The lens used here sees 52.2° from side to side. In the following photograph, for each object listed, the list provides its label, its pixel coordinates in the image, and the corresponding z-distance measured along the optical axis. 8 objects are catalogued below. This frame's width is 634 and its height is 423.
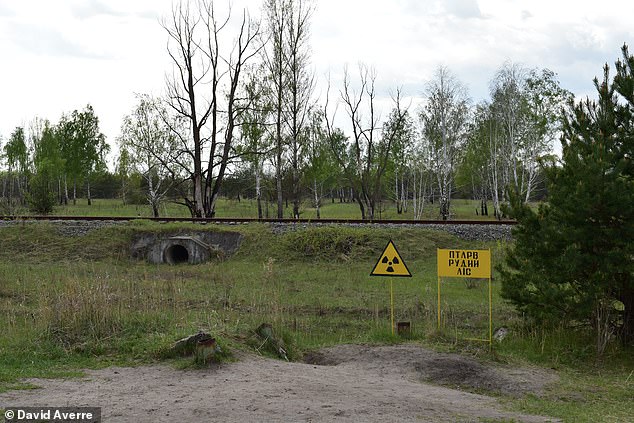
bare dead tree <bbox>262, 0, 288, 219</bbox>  36.91
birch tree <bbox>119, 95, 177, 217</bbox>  44.34
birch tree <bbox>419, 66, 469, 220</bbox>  39.06
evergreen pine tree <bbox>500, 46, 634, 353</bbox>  11.10
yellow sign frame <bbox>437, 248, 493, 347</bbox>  12.05
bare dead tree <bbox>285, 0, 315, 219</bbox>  37.03
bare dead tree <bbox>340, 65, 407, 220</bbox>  38.44
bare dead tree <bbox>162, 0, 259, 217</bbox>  33.00
